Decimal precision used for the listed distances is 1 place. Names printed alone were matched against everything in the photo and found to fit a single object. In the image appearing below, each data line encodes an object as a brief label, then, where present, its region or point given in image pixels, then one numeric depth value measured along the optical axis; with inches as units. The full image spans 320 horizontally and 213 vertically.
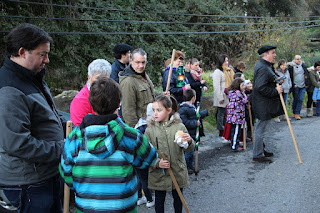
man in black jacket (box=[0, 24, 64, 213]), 74.1
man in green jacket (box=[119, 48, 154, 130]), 148.3
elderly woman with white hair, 112.0
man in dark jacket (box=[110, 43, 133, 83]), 185.5
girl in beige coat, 125.0
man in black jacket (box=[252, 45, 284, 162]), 206.8
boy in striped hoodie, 76.0
